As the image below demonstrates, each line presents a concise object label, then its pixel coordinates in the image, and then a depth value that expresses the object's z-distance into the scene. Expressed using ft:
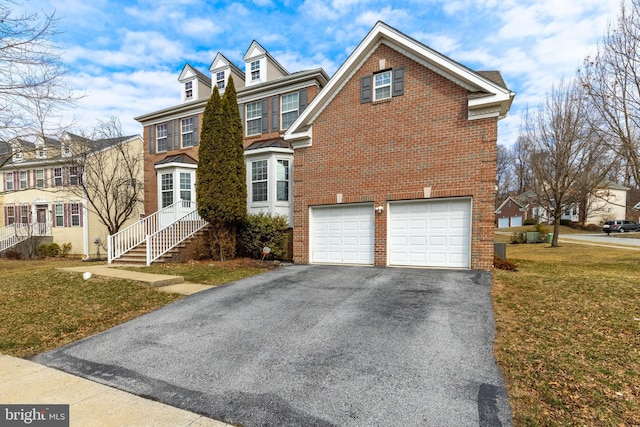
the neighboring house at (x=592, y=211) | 129.80
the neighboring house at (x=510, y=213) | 153.79
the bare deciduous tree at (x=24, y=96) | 29.55
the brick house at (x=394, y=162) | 28.73
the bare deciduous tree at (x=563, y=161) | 57.26
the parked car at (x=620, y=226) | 115.44
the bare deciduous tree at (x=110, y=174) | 54.90
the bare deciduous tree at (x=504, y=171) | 155.22
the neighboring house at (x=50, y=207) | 66.18
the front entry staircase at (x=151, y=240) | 37.70
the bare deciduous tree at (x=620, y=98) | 31.37
